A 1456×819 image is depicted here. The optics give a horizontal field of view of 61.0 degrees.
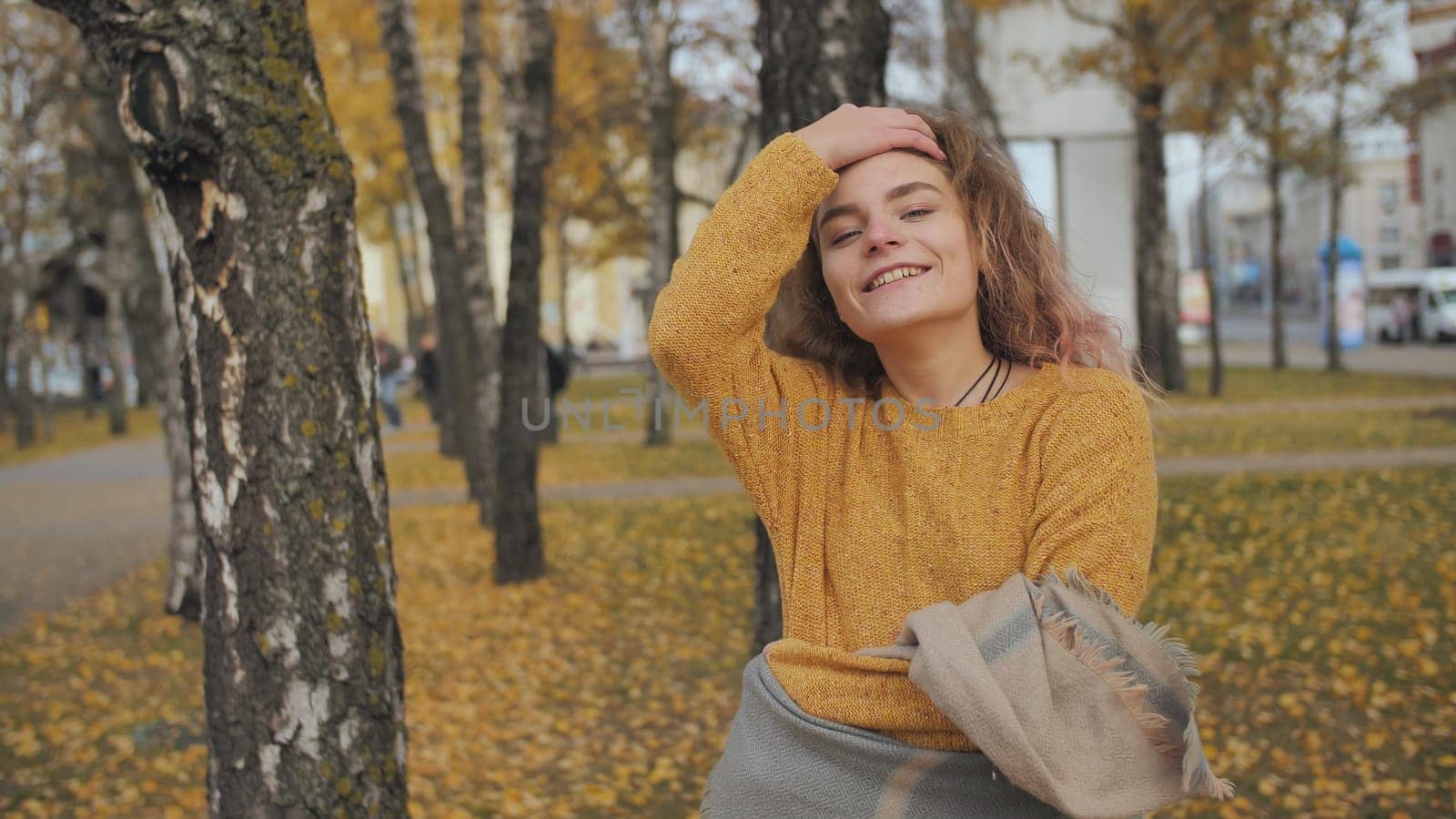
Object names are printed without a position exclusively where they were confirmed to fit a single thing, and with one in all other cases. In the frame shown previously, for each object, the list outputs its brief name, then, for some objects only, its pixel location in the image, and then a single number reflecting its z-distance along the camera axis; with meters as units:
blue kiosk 33.25
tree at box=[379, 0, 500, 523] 10.68
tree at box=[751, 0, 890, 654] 4.30
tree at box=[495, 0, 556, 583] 8.39
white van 35.22
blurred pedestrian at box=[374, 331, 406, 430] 23.67
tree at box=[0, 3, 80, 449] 19.11
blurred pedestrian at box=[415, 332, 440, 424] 21.98
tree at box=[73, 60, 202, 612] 8.15
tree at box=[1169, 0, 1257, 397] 17.12
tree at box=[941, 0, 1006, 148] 20.92
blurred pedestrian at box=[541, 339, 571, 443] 16.28
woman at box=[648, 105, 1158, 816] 1.75
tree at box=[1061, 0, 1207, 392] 17.42
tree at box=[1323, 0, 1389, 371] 19.34
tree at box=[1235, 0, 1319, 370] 17.55
